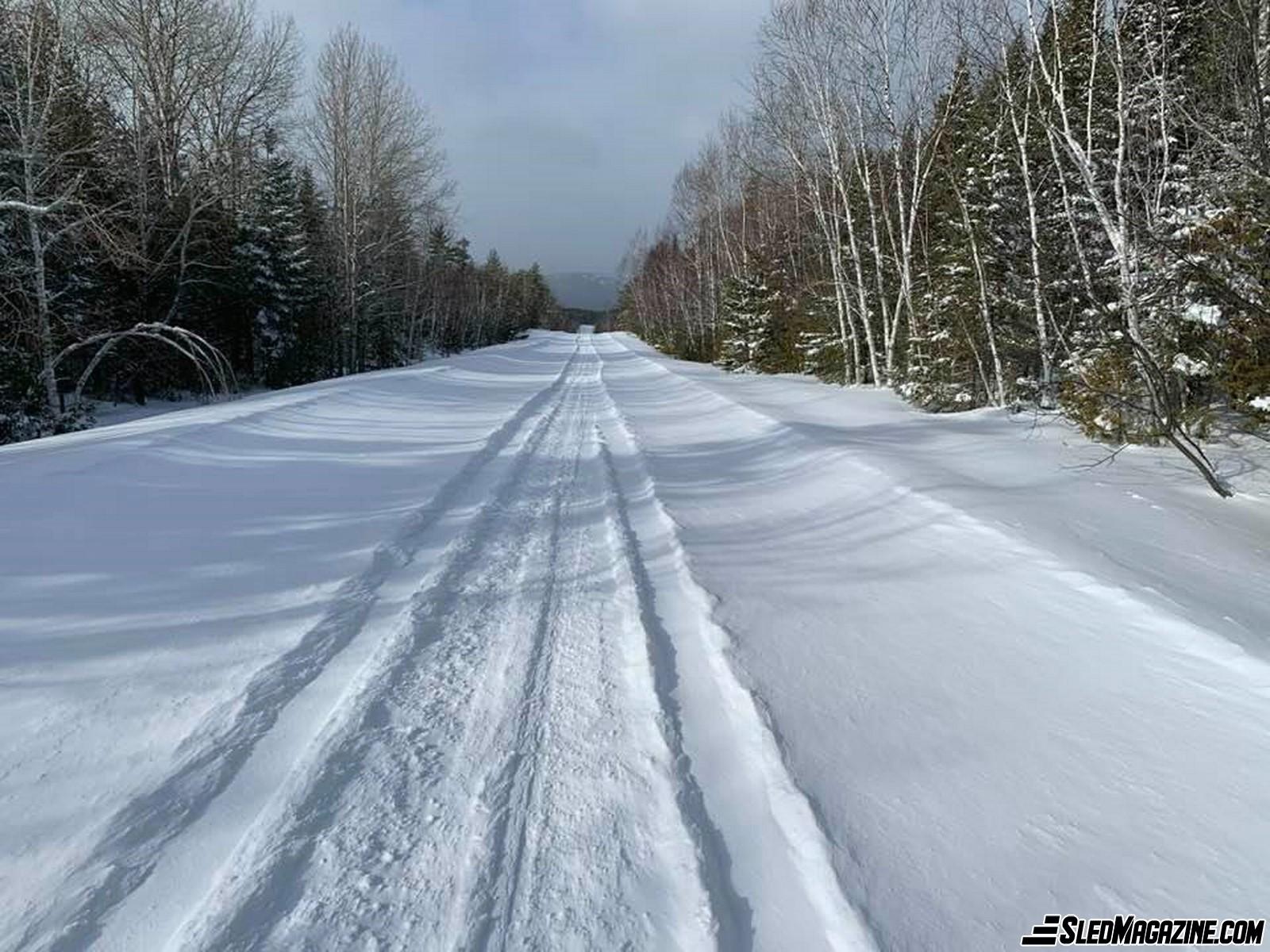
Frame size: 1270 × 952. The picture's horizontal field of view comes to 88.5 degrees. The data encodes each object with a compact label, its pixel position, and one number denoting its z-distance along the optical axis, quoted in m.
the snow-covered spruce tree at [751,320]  26.12
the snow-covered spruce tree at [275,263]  23.94
